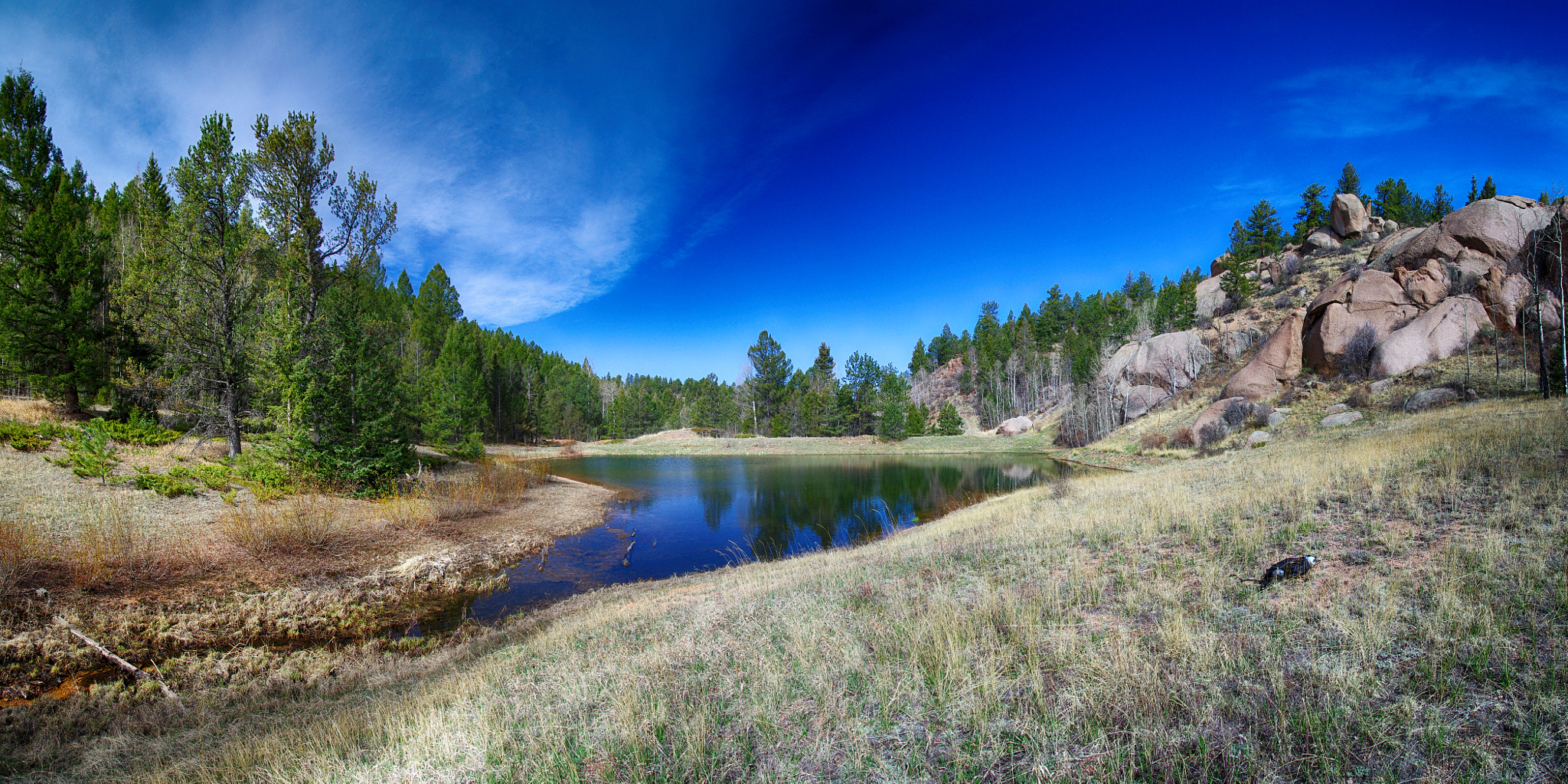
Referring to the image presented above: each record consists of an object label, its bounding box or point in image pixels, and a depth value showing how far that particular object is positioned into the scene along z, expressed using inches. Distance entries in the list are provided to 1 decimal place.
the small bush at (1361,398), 1098.1
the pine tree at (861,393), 2893.7
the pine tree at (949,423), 2829.7
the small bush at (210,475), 568.0
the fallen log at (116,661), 299.9
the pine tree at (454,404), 1327.5
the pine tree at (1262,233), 2650.1
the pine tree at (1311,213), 2508.6
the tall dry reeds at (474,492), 727.1
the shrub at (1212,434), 1326.3
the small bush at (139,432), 675.4
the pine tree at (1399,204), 2402.7
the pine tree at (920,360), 4719.5
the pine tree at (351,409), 688.4
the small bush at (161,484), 534.0
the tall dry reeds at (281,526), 465.1
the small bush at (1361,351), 1307.8
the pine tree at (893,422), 2564.0
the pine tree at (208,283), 667.4
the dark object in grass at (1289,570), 220.2
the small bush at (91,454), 523.2
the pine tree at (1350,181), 2440.9
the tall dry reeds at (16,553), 321.1
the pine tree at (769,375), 3157.0
